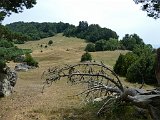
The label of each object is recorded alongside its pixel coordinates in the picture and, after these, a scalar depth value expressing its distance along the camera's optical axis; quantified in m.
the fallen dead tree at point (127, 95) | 3.48
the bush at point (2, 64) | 5.34
